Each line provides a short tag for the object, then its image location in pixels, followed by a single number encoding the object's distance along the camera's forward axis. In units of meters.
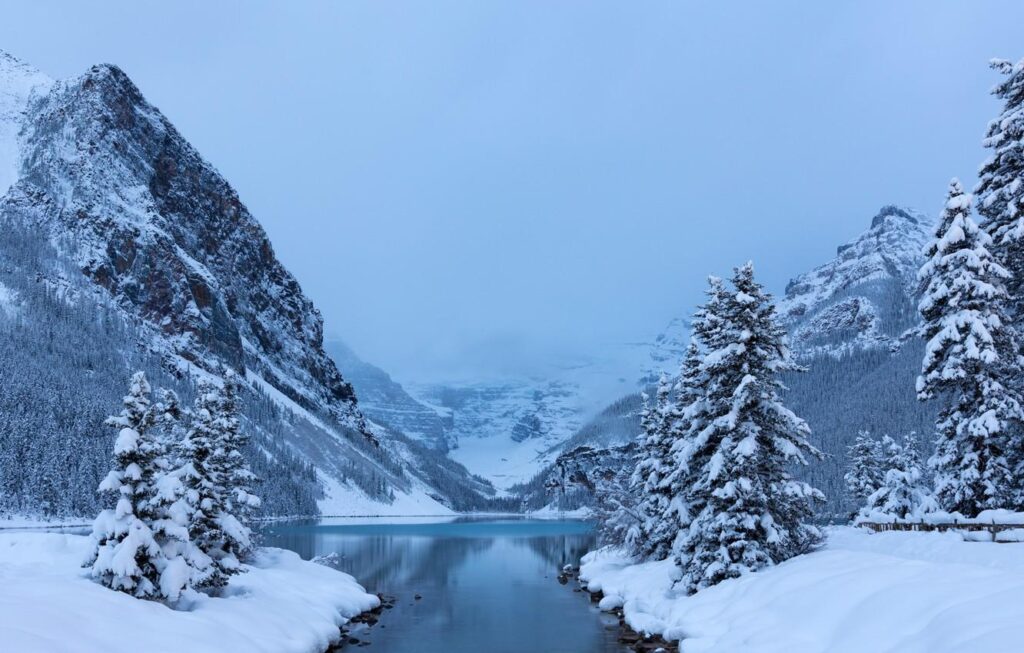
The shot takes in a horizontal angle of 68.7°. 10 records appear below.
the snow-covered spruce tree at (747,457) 30.06
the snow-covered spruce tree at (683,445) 33.94
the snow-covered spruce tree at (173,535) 23.88
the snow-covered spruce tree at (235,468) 37.72
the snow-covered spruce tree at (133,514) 23.12
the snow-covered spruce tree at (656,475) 45.47
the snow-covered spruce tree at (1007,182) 27.55
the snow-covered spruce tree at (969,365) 26.19
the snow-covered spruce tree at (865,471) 67.38
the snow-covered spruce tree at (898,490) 55.25
